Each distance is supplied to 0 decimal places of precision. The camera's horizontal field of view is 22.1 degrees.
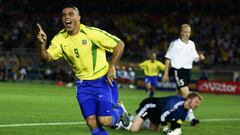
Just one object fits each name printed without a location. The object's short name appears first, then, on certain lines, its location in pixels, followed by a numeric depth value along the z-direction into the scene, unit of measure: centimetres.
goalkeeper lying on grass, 1267
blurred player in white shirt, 1623
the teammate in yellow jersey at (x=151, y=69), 3055
